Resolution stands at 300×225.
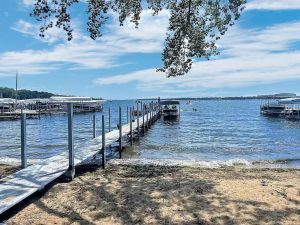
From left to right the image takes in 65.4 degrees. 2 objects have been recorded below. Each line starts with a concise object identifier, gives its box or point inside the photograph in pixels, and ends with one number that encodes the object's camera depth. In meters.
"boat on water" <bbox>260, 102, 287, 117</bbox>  43.77
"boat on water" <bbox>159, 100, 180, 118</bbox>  39.78
